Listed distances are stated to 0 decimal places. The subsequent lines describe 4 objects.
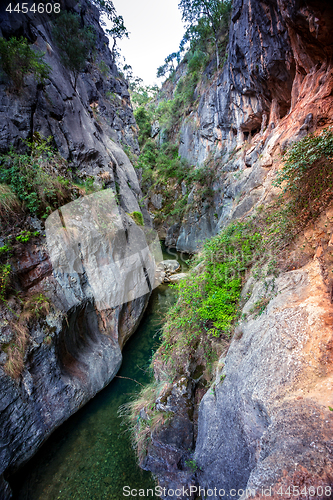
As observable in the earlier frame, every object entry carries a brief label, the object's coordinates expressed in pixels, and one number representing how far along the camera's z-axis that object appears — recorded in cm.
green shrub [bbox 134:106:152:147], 2547
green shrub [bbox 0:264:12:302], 419
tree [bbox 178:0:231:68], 1533
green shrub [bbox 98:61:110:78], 1281
